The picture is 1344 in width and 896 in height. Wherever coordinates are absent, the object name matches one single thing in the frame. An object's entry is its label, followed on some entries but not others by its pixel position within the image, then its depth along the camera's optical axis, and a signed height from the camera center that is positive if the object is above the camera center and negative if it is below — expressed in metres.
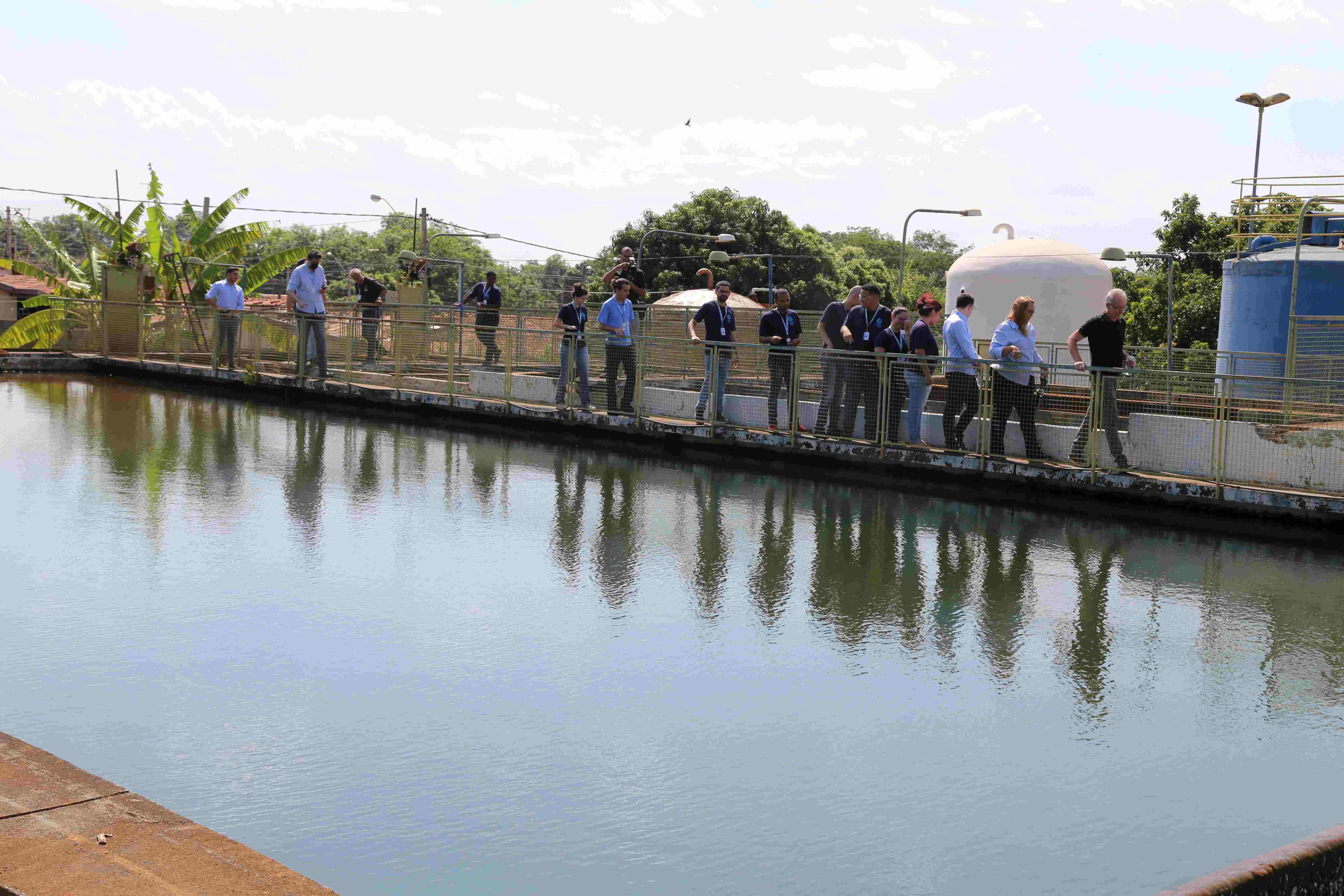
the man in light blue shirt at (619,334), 16.61 +0.03
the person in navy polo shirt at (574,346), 17.14 -0.16
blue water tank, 21.78 +1.21
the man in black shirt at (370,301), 20.22 +0.46
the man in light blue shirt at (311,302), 20.84 +0.35
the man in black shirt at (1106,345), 12.56 +0.13
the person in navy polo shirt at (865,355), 14.26 -0.09
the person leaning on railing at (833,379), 14.52 -0.38
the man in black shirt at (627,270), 20.17 +1.11
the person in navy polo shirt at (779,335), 15.05 +0.10
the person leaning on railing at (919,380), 13.93 -0.33
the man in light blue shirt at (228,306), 22.48 +0.25
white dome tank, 29.02 +1.58
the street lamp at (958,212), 33.66 +3.80
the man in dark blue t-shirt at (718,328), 15.58 +0.15
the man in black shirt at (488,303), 22.44 +0.51
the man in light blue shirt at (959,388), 13.43 -0.38
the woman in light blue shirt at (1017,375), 13.05 -0.22
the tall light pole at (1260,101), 23.89 +4.97
